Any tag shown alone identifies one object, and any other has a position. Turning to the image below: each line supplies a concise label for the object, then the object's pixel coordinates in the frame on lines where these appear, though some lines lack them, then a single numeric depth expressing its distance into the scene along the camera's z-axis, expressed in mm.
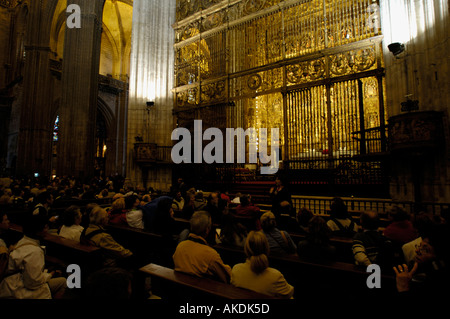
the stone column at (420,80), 6508
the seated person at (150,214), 4570
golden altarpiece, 8867
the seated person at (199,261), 2262
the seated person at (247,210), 4373
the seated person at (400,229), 3189
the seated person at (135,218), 4602
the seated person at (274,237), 3025
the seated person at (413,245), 2448
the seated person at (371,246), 2559
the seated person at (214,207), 5180
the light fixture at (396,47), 7246
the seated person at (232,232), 3203
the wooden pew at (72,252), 2855
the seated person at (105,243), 3135
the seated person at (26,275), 2225
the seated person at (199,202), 5615
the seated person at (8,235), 3400
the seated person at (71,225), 3635
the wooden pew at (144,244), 3861
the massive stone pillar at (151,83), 13211
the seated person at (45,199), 5736
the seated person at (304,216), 3879
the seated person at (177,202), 7017
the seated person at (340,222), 3606
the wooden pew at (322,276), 2158
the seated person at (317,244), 2646
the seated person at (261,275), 1991
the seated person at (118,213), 4792
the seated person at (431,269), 1544
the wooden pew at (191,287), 1759
